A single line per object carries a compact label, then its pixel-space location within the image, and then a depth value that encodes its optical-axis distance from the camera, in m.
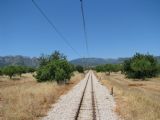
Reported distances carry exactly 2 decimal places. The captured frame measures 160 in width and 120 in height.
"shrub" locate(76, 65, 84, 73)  82.46
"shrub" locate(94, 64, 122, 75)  73.81
